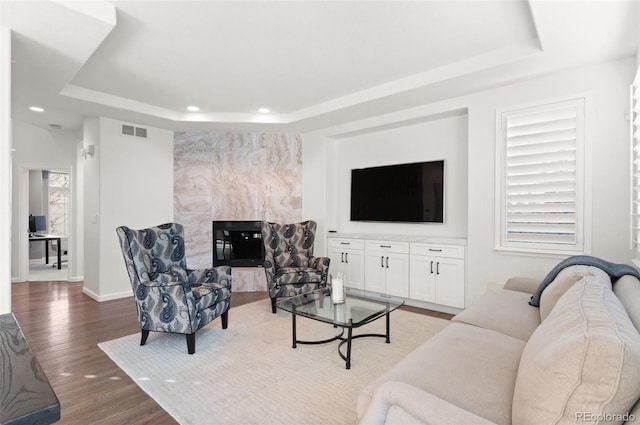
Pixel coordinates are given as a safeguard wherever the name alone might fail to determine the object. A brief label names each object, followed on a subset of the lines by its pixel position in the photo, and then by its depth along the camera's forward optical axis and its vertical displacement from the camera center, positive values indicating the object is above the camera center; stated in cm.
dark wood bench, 71 -44
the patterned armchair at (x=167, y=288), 288 -72
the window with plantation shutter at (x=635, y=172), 225 +32
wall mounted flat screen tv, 438 +28
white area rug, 206 -121
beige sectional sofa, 87 -53
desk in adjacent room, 709 -63
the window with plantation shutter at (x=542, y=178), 311 +36
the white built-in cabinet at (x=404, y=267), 392 -71
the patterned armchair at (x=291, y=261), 403 -64
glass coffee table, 261 -83
